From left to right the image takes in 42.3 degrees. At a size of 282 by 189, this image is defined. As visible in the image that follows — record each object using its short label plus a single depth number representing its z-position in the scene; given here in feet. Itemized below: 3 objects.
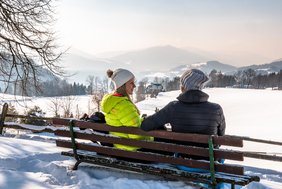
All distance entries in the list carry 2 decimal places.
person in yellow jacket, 18.11
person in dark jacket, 16.31
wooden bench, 15.12
